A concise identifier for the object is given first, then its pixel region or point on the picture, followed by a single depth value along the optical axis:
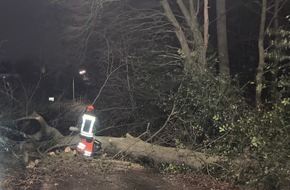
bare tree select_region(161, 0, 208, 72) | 9.07
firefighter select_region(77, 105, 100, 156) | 6.33
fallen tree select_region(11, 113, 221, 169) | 6.84
